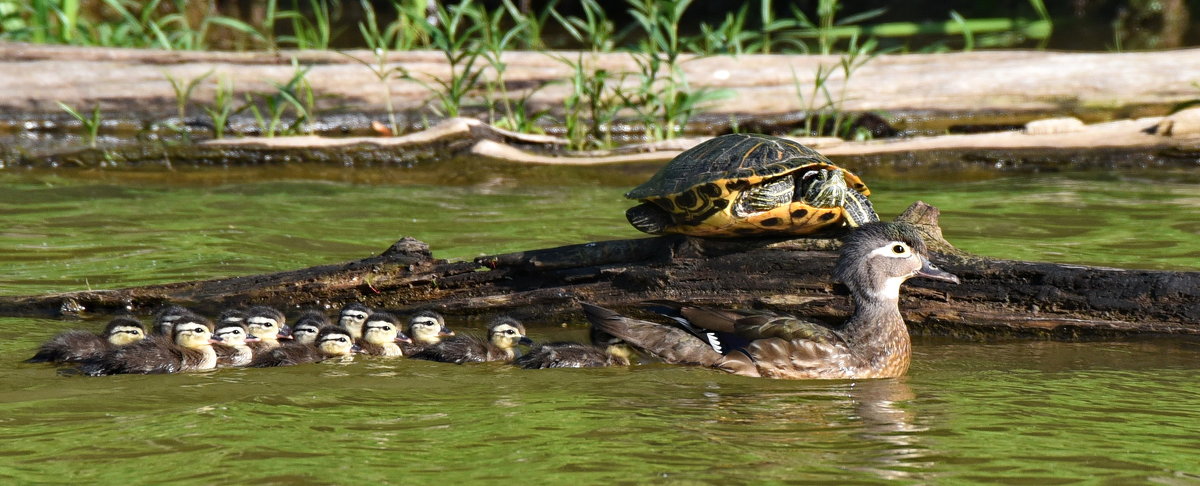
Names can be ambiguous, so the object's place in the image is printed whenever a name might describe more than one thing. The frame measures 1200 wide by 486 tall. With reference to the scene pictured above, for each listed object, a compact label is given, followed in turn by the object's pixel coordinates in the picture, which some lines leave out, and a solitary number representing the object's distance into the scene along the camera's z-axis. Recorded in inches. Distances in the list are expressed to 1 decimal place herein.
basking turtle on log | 523.8
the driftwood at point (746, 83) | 948.0
